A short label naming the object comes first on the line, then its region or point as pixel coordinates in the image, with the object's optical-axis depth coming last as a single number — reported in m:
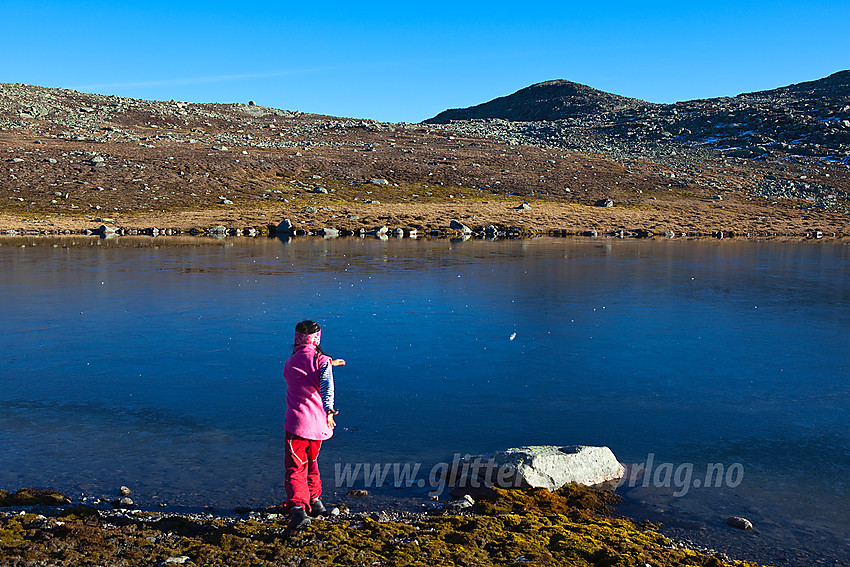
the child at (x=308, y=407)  7.11
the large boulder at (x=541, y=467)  7.93
